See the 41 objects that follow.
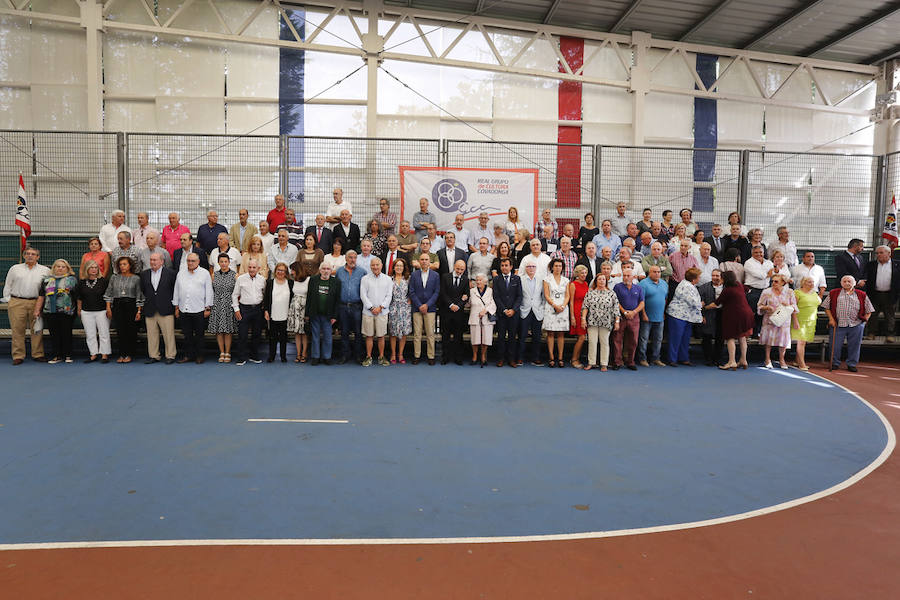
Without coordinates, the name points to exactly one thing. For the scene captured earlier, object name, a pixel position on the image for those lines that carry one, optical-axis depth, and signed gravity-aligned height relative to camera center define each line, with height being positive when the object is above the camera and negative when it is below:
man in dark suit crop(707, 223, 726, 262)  10.70 +0.52
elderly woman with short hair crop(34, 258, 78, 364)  9.39 -0.67
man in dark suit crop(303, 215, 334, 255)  10.34 +0.56
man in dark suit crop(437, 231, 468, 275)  9.95 +0.25
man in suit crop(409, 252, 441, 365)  9.49 -0.34
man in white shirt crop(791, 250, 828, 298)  10.44 +0.06
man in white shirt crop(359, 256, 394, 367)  9.38 -0.43
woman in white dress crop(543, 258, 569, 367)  9.49 -0.54
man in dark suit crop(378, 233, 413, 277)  9.84 +0.22
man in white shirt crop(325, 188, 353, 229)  10.59 +1.06
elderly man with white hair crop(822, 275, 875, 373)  10.07 -0.67
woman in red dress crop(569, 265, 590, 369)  9.63 -0.53
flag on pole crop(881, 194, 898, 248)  11.30 +0.95
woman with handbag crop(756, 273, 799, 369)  10.00 -0.62
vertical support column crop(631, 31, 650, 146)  15.84 +5.03
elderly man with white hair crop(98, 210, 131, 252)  10.05 +0.48
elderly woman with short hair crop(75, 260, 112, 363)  9.41 -0.78
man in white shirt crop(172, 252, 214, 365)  9.33 -0.55
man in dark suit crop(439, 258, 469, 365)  9.50 -0.57
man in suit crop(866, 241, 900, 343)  10.82 -0.13
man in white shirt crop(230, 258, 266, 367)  9.31 -0.57
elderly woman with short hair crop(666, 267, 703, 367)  9.84 -0.67
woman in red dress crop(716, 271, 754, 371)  9.80 -0.69
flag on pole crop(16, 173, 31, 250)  10.09 +0.77
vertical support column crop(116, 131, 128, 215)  10.47 +1.68
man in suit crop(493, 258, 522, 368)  9.47 -0.52
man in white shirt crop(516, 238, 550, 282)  9.71 +0.17
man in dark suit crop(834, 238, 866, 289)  10.94 +0.24
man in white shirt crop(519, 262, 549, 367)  9.58 -0.50
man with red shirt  10.34 +0.89
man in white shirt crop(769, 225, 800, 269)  10.82 +0.51
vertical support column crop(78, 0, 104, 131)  13.80 +4.85
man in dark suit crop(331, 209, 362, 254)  10.38 +0.60
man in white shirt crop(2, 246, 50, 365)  9.39 -0.61
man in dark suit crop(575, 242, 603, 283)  9.93 +0.19
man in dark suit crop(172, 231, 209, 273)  9.51 +0.19
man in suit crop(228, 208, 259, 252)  10.33 +0.58
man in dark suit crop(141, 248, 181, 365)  9.41 -0.66
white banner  10.91 +1.45
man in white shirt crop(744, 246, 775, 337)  10.35 +0.01
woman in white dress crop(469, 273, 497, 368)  9.45 -0.70
